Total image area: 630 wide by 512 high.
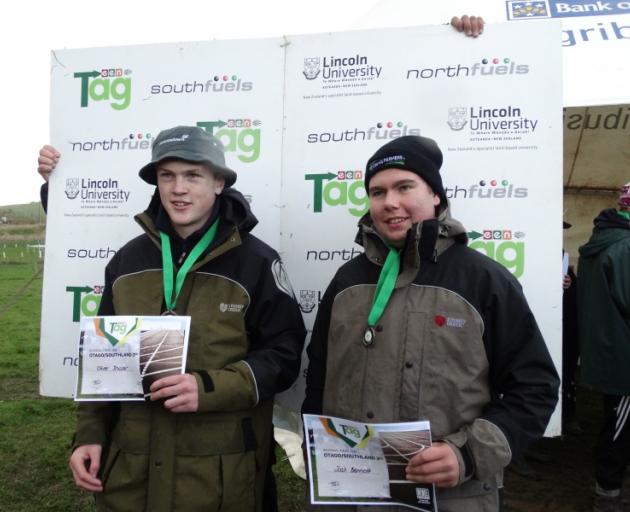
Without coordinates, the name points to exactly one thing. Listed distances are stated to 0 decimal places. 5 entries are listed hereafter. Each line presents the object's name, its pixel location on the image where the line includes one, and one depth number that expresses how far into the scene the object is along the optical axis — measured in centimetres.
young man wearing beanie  166
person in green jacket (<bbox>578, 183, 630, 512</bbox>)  339
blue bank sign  397
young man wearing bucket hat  197
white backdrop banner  260
